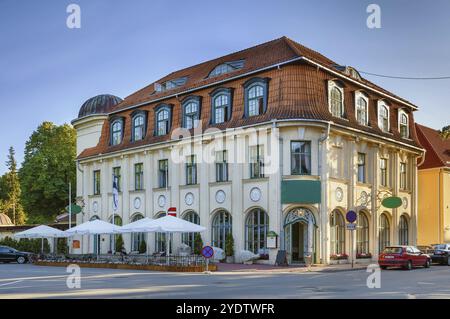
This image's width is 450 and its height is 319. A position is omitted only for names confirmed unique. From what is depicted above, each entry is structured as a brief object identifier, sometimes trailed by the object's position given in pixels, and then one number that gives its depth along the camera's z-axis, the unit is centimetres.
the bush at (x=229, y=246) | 3397
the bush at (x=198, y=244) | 3603
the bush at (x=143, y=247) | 4022
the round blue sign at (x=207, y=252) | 2620
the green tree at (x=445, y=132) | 3384
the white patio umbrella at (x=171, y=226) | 2959
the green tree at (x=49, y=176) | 5997
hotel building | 3216
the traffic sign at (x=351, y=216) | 2936
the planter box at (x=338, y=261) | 3275
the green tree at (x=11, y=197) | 9431
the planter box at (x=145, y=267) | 2788
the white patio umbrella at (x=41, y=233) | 3884
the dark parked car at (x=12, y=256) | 4178
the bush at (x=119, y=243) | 4189
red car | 2978
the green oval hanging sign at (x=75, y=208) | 4416
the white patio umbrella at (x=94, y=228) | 3436
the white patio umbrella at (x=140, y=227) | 3005
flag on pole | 3668
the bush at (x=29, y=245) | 4869
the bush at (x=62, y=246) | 4806
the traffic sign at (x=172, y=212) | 3391
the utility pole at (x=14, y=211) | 9368
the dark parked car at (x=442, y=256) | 3500
